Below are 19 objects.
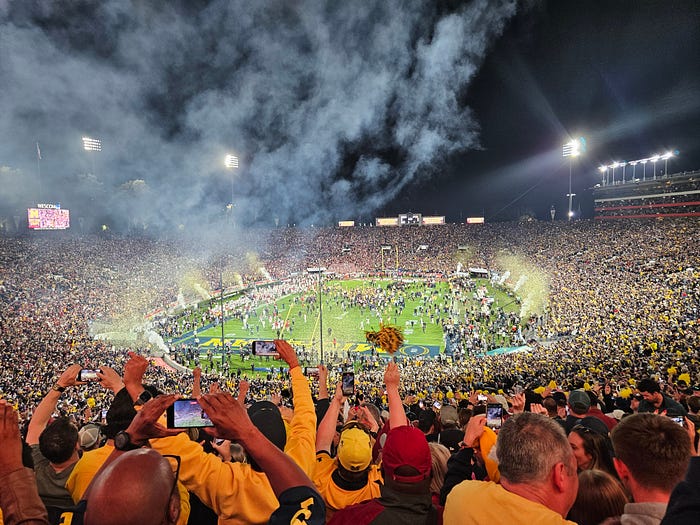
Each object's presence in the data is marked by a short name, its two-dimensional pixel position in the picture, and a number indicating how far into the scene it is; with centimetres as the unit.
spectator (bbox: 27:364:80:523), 317
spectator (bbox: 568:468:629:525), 235
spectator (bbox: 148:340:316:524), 224
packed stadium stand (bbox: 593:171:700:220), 5759
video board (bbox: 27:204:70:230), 5372
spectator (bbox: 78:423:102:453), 457
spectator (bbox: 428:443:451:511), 358
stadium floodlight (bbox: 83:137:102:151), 5422
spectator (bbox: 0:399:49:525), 182
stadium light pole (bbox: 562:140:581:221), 5750
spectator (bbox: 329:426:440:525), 208
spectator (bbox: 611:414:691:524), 199
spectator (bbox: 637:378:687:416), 575
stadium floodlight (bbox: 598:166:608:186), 7493
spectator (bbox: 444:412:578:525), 183
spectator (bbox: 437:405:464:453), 452
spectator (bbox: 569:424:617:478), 330
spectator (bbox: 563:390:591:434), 491
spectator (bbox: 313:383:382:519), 280
